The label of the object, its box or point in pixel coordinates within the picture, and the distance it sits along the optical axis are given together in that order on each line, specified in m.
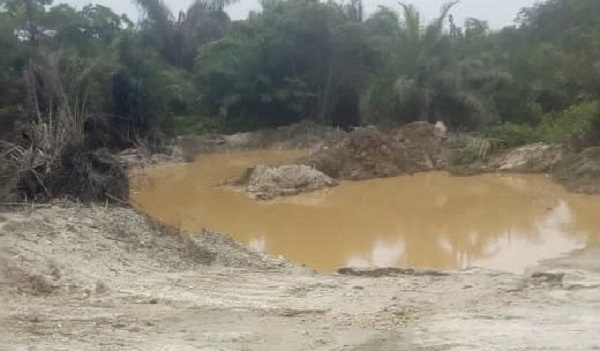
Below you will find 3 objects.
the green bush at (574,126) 21.77
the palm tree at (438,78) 29.89
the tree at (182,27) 38.06
